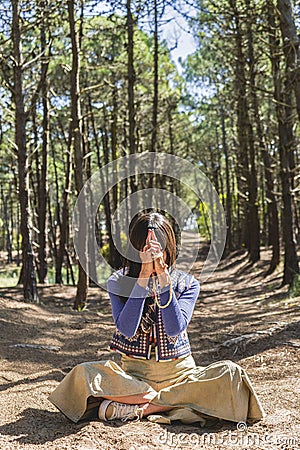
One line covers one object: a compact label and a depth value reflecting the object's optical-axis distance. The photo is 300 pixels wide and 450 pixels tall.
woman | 3.52
